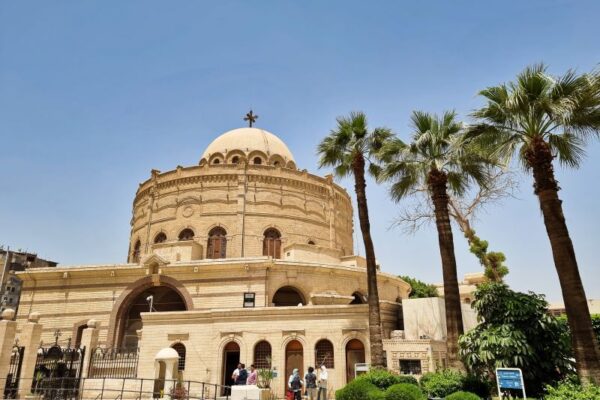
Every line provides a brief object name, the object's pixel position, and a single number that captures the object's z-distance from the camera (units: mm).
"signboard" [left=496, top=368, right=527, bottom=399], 10797
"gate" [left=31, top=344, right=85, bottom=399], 18536
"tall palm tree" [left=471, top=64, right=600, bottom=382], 10219
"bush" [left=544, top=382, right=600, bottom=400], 9148
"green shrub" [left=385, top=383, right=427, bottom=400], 12002
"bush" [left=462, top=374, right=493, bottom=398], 12781
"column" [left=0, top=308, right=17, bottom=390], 17000
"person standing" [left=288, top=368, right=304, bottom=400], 15861
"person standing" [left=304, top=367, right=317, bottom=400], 16320
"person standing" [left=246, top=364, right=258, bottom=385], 16547
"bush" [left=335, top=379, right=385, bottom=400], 12888
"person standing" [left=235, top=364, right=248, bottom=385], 16094
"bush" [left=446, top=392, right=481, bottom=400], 11195
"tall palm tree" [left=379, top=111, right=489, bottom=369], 14773
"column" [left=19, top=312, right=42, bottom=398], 17594
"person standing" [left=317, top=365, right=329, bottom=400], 16203
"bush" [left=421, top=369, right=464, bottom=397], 12906
